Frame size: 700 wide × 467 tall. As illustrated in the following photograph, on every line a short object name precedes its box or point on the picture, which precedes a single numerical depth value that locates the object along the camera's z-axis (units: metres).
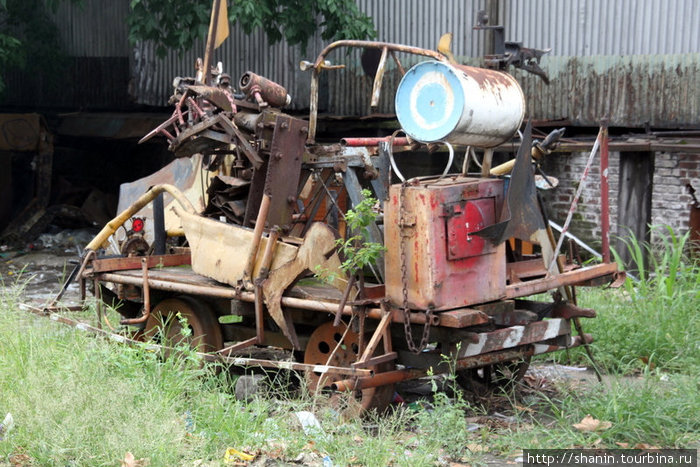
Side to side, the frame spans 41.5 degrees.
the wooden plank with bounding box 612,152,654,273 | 10.00
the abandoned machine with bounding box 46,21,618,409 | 5.72
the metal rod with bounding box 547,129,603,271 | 6.13
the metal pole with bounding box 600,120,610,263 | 6.36
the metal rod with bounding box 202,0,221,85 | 7.26
